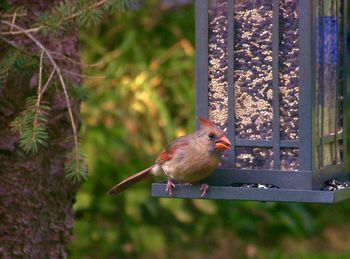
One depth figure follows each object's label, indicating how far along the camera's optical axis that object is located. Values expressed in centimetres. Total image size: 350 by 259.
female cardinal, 720
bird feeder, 722
